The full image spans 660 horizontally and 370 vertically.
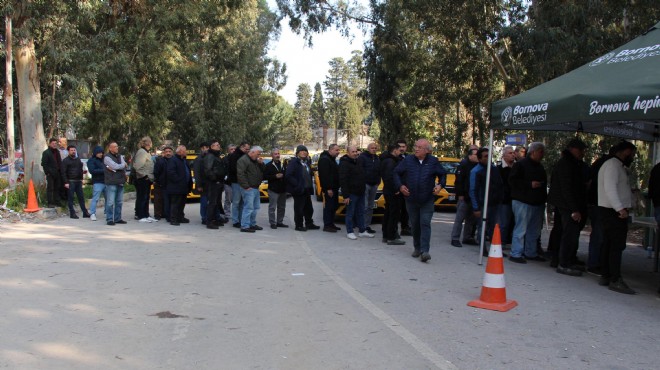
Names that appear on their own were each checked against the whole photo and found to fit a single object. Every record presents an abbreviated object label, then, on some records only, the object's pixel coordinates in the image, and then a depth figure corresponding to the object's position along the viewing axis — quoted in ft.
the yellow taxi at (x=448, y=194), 48.13
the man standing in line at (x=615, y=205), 21.22
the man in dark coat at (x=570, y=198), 24.13
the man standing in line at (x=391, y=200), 31.65
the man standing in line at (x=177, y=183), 37.70
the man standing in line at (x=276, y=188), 36.73
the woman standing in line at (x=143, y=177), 39.29
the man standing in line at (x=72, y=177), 39.63
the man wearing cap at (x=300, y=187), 36.50
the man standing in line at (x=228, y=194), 38.31
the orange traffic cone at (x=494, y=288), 18.76
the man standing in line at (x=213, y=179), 36.50
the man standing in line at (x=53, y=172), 40.83
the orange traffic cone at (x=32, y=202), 39.68
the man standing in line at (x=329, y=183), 35.70
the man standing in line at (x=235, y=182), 37.55
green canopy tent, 18.30
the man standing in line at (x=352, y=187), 33.63
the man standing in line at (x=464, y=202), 32.04
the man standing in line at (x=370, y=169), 34.78
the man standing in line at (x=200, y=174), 37.55
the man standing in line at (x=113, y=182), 37.24
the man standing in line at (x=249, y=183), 35.47
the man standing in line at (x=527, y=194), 27.25
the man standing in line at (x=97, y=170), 37.65
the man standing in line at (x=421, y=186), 26.27
